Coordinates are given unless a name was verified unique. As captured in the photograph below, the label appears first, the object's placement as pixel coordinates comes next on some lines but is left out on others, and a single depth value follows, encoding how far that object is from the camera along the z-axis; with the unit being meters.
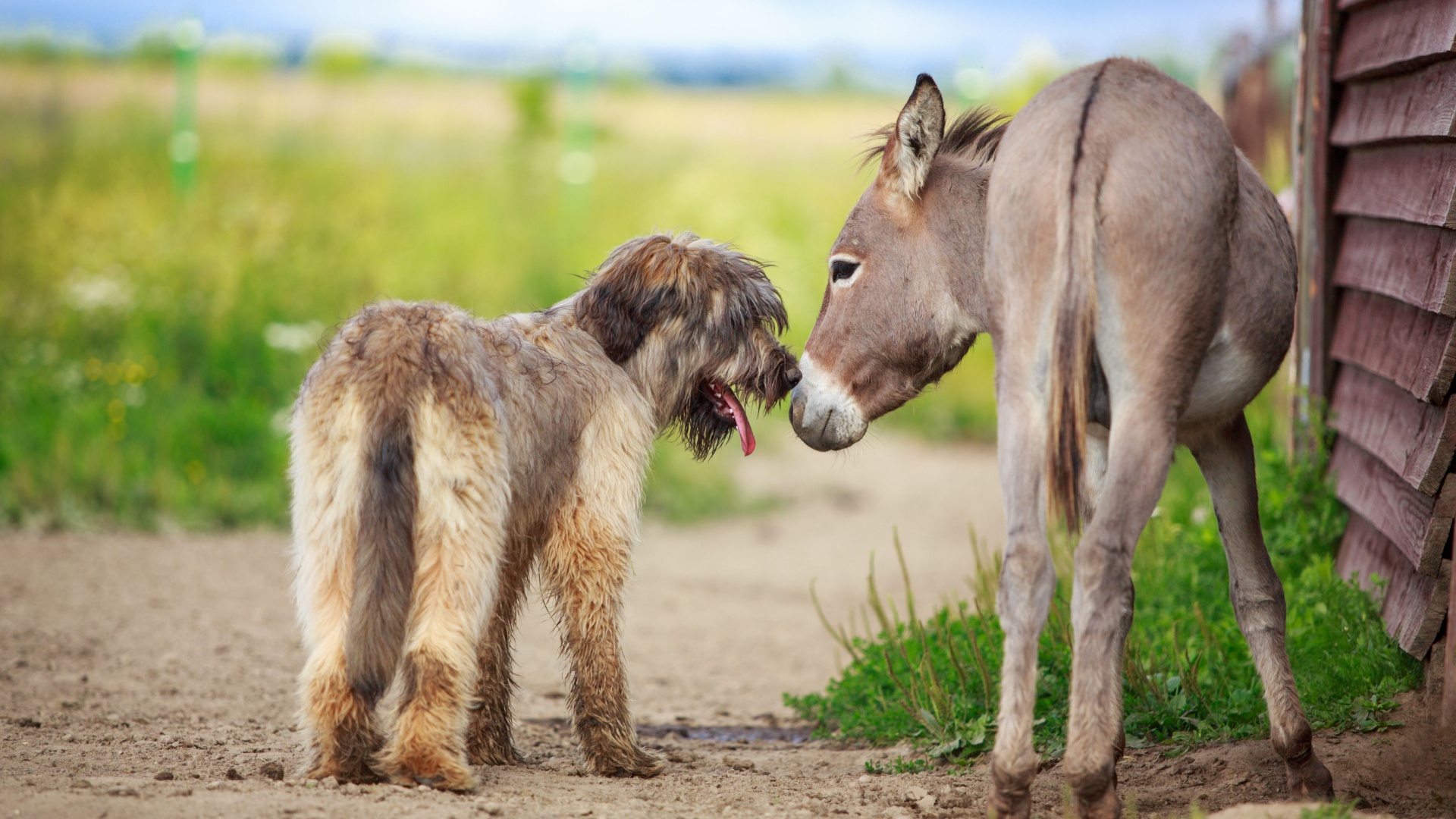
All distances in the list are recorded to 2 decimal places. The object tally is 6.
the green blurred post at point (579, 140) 31.02
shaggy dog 7.23
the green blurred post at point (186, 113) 26.73
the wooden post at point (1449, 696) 7.80
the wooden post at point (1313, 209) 11.40
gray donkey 6.50
